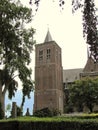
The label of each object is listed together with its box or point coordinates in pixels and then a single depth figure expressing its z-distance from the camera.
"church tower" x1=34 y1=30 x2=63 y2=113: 79.19
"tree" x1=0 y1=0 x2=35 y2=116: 34.53
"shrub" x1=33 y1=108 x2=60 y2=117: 30.05
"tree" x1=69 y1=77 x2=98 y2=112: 60.59
